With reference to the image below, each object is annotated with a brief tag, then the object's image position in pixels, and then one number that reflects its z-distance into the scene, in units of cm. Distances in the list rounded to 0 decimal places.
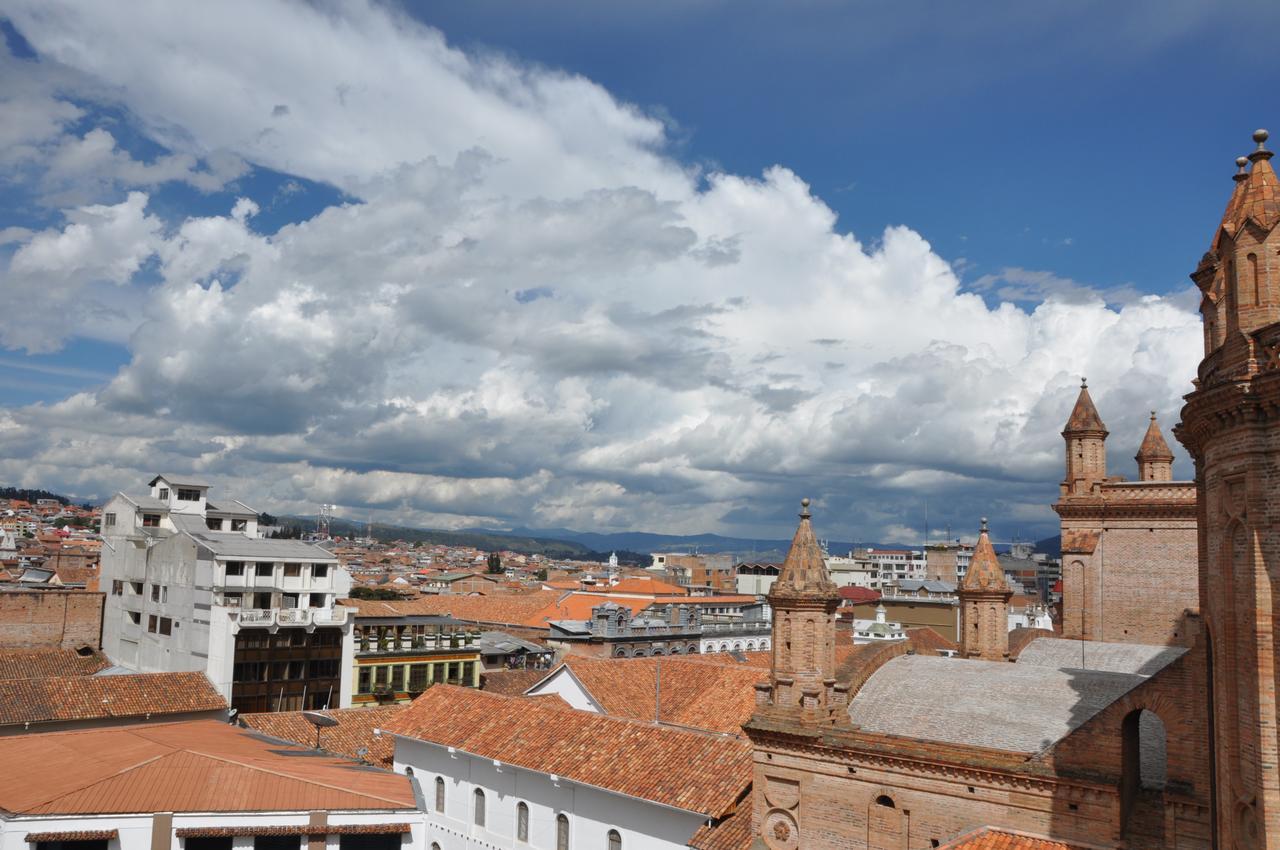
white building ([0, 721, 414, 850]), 2823
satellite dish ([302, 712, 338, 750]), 4226
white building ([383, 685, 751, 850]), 2897
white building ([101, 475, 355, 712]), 5578
